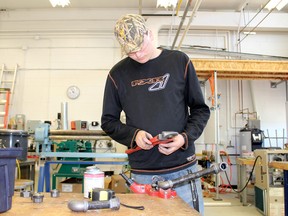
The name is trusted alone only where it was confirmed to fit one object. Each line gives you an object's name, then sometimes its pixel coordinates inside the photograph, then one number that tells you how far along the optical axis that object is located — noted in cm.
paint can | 107
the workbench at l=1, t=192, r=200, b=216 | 83
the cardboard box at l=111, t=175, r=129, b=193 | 371
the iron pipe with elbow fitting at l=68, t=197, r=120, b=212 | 83
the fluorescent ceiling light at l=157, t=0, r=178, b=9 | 471
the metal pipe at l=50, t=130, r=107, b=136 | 341
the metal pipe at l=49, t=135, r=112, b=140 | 336
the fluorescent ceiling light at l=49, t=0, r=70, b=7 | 486
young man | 116
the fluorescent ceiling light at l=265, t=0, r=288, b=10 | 468
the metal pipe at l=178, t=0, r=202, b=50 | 345
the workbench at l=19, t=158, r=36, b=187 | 386
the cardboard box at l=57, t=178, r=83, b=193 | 354
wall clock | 595
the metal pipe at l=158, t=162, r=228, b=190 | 96
